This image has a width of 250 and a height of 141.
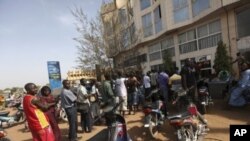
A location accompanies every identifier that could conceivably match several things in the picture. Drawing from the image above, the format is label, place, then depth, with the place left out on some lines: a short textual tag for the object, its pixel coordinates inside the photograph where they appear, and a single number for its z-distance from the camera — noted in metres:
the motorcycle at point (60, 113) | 7.28
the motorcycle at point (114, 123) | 2.99
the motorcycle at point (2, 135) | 4.14
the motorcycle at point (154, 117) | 4.69
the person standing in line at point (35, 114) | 3.30
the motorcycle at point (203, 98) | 5.76
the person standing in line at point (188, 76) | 5.64
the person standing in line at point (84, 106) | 5.64
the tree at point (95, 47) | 12.40
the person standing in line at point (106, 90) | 5.74
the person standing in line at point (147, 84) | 7.47
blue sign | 10.73
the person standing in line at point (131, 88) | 7.01
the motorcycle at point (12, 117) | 8.21
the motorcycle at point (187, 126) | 3.86
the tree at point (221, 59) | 10.26
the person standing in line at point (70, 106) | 4.99
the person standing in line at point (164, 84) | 6.41
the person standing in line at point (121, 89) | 6.21
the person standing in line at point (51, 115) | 4.76
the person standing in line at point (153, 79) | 7.85
